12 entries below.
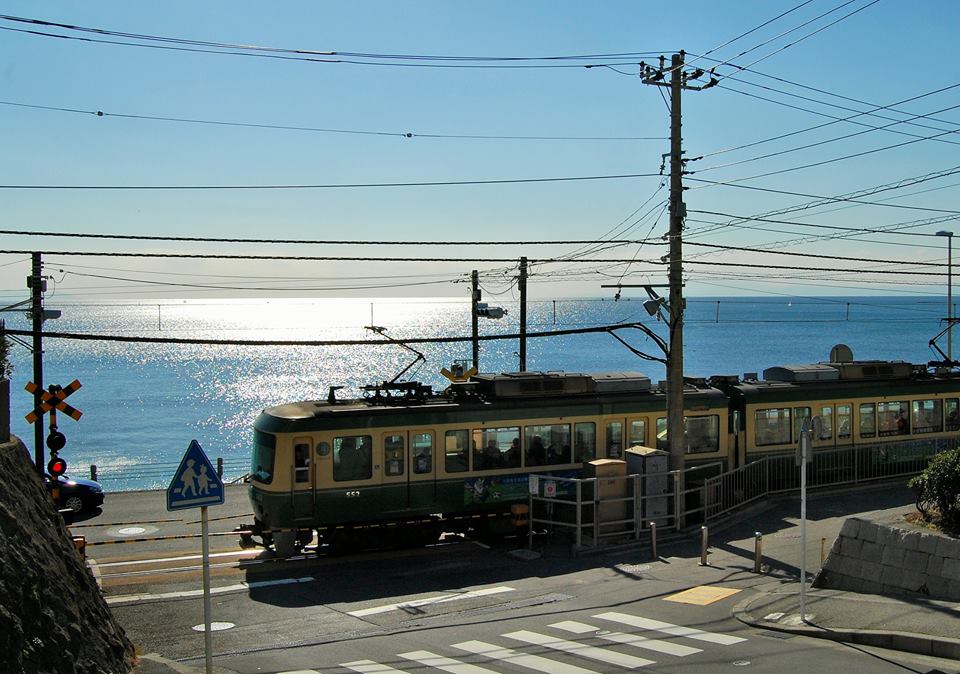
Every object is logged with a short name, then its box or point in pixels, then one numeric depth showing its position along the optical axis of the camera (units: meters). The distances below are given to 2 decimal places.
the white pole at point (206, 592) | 9.23
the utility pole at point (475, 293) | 32.50
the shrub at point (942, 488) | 13.32
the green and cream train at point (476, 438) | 18.41
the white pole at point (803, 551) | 12.54
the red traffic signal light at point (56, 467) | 20.02
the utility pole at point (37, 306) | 24.03
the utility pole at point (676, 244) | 20.27
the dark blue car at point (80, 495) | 23.55
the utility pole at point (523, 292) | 30.60
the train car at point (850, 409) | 23.28
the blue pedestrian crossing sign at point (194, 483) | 9.20
